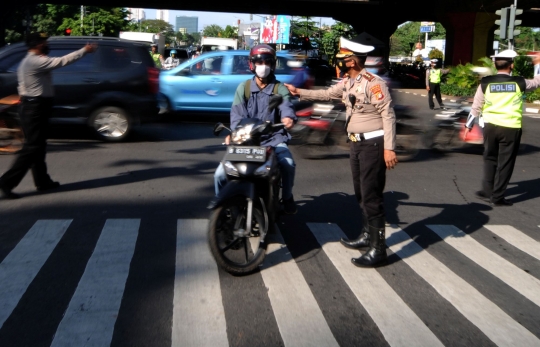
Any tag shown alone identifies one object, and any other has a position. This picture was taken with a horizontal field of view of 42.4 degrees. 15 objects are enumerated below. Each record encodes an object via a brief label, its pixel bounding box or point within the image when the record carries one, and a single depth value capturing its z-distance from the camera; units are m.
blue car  15.93
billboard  55.72
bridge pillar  40.53
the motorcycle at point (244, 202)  5.25
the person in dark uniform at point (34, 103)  8.03
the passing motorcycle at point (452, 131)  12.59
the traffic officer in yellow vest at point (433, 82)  23.00
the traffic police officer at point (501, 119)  8.33
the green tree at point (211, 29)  170.88
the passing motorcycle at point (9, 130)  11.02
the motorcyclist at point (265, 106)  5.93
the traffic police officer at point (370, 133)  5.62
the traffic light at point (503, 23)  20.78
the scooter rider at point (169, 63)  29.71
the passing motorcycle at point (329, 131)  11.38
